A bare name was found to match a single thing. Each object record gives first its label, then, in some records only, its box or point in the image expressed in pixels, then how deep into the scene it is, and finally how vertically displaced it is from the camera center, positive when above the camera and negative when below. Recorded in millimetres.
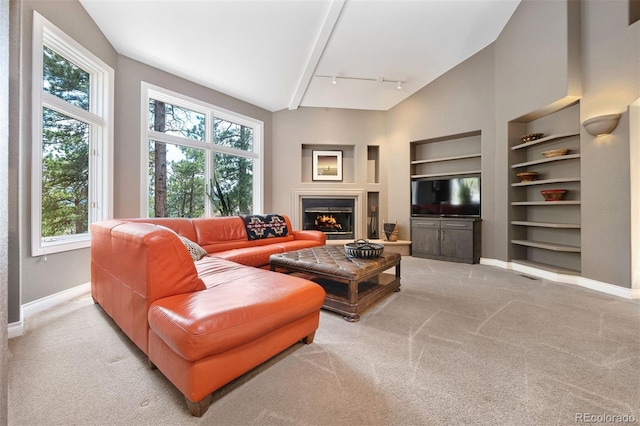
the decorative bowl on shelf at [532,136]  3730 +1089
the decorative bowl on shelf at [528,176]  3814 +542
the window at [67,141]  2350 +776
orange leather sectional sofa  1150 -479
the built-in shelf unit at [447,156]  4758 +1100
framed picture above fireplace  5969 +1089
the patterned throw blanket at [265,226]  3893 -194
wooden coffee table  2184 -531
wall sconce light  2797 +965
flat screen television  4547 +306
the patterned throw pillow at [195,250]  2604 -374
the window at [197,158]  3979 +962
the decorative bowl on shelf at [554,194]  3453 +255
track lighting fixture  4590 +2392
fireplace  5805 -59
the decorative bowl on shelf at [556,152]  3414 +795
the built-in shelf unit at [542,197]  3436 +277
